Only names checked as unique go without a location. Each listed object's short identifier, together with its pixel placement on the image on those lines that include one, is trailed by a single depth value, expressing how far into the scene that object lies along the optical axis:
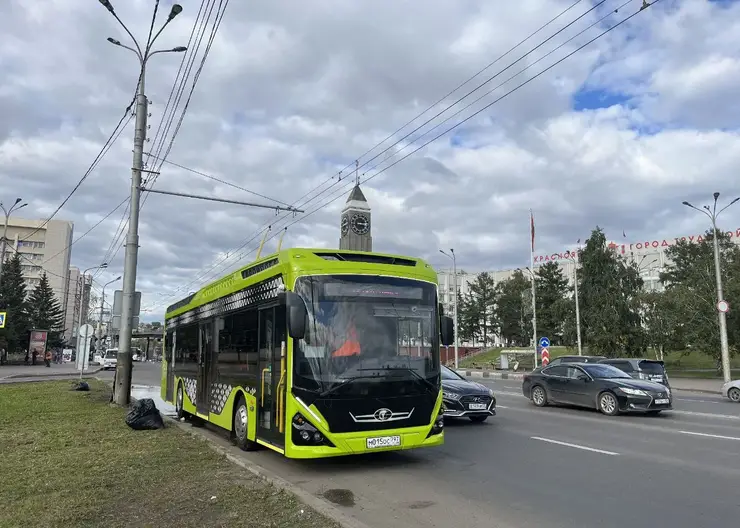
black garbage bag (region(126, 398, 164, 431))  11.62
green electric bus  7.77
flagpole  42.94
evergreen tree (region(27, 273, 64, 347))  74.12
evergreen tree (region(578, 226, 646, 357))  50.59
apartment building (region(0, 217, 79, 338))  108.81
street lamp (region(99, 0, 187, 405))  16.41
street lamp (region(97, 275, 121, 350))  62.09
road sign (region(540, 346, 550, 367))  34.55
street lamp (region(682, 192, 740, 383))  28.58
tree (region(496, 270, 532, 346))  88.69
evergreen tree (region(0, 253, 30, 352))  61.91
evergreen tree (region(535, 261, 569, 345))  71.75
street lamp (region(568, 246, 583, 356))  45.83
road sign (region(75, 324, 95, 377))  25.34
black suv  21.64
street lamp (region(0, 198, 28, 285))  34.47
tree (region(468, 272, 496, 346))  89.19
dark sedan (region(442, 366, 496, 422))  13.70
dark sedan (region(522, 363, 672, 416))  15.40
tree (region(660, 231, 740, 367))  36.78
